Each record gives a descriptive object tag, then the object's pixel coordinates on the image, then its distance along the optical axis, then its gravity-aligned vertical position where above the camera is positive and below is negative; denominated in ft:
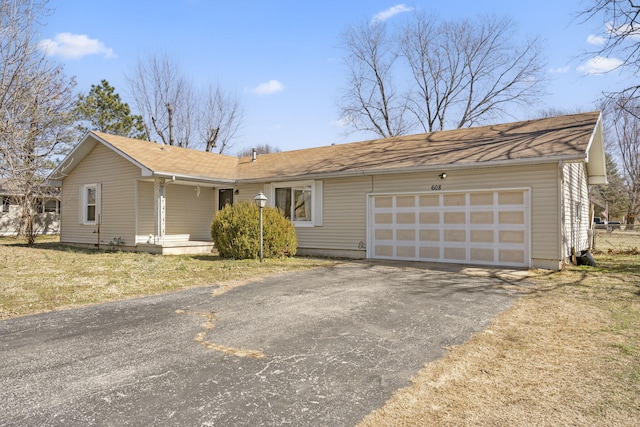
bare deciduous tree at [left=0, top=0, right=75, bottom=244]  35.19 +12.42
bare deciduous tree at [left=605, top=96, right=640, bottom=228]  125.49 +21.20
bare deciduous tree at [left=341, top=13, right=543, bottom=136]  95.86 +36.77
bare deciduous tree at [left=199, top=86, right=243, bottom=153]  104.68 +25.54
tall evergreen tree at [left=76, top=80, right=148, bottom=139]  94.26 +24.90
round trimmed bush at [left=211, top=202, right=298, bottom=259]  38.73 -1.27
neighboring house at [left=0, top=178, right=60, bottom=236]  83.05 +0.41
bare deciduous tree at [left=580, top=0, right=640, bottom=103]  37.19 +17.03
